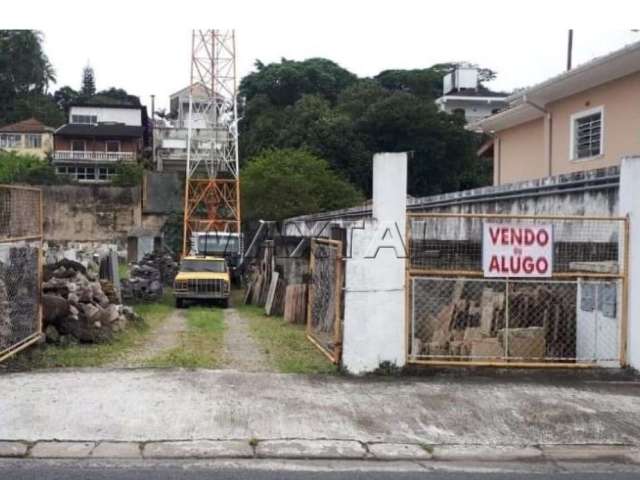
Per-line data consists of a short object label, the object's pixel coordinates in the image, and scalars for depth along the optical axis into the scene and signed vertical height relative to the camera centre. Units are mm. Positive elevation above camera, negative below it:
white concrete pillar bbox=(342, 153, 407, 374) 9594 -710
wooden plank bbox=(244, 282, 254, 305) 26391 -2403
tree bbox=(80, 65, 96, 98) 110125 +21892
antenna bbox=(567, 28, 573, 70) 38625 +9492
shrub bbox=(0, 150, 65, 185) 62031 +4476
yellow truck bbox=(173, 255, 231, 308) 24312 -1986
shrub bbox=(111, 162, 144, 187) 58812 +3985
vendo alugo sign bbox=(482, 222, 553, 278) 9742 -276
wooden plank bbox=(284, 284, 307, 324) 18297 -1906
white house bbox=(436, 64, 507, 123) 73000 +13405
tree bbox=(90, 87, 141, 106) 95638 +17436
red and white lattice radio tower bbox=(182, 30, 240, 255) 38125 +4644
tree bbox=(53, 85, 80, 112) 98112 +17247
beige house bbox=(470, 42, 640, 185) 17594 +3085
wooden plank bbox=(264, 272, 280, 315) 21641 -1969
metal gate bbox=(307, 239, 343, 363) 11359 -1145
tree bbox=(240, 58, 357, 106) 68188 +13338
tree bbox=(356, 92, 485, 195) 51656 +6269
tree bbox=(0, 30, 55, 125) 89000 +18831
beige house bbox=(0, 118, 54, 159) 78312 +9051
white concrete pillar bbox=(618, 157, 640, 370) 9711 -375
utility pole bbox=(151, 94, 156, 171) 75888 +10209
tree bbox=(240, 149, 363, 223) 39375 +2122
